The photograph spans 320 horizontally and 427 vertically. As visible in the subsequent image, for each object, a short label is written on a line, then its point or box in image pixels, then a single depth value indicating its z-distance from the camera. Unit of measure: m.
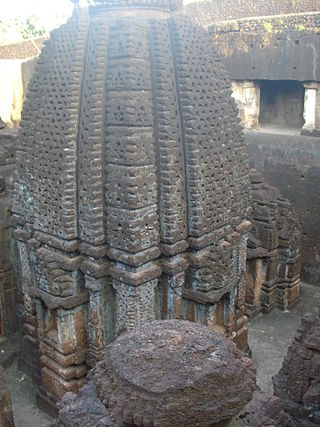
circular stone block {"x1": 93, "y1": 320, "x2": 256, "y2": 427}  2.49
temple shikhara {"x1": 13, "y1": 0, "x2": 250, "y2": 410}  5.07
